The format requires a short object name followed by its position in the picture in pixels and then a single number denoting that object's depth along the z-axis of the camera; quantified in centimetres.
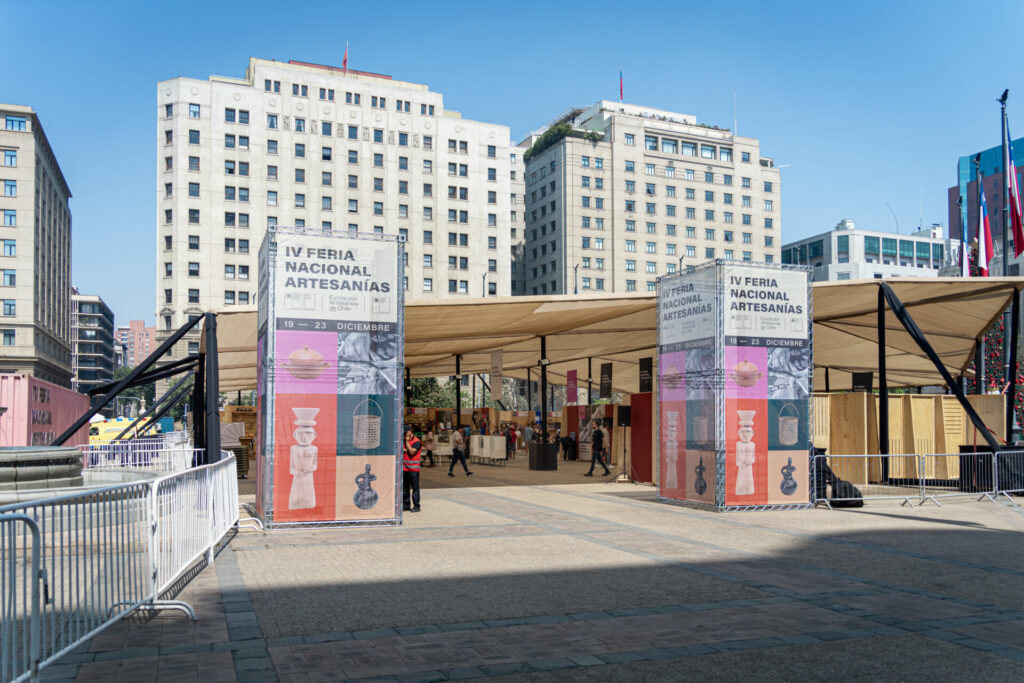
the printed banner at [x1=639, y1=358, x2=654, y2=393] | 2450
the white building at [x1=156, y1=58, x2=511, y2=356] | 8681
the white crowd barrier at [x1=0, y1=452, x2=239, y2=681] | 498
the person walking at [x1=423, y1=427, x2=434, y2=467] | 3388
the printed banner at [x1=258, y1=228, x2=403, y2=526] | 1380
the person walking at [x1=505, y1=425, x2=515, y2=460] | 4044
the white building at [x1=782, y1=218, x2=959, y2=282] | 11838
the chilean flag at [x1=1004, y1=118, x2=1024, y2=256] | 2697
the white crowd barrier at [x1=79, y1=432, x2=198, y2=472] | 2009
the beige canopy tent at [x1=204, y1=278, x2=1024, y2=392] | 2022
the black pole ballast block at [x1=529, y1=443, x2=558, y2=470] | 2988
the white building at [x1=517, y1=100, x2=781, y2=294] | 10394
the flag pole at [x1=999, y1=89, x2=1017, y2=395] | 2530
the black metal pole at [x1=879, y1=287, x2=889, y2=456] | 2055
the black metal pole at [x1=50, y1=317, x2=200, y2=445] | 1749
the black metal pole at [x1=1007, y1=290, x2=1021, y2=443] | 2212
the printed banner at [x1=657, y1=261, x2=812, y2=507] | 1617
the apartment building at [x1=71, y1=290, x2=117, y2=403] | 17112
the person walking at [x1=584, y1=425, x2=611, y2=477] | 2711
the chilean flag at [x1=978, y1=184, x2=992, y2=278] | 3139
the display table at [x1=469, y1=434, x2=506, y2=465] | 3400
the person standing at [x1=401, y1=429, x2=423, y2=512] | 1593
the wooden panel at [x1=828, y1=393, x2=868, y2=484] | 2328
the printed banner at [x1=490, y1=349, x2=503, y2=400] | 3325
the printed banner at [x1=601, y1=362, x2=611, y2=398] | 3019
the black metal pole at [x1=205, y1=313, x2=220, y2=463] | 1587
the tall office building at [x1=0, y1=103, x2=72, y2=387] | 8481
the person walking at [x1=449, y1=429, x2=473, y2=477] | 2642
